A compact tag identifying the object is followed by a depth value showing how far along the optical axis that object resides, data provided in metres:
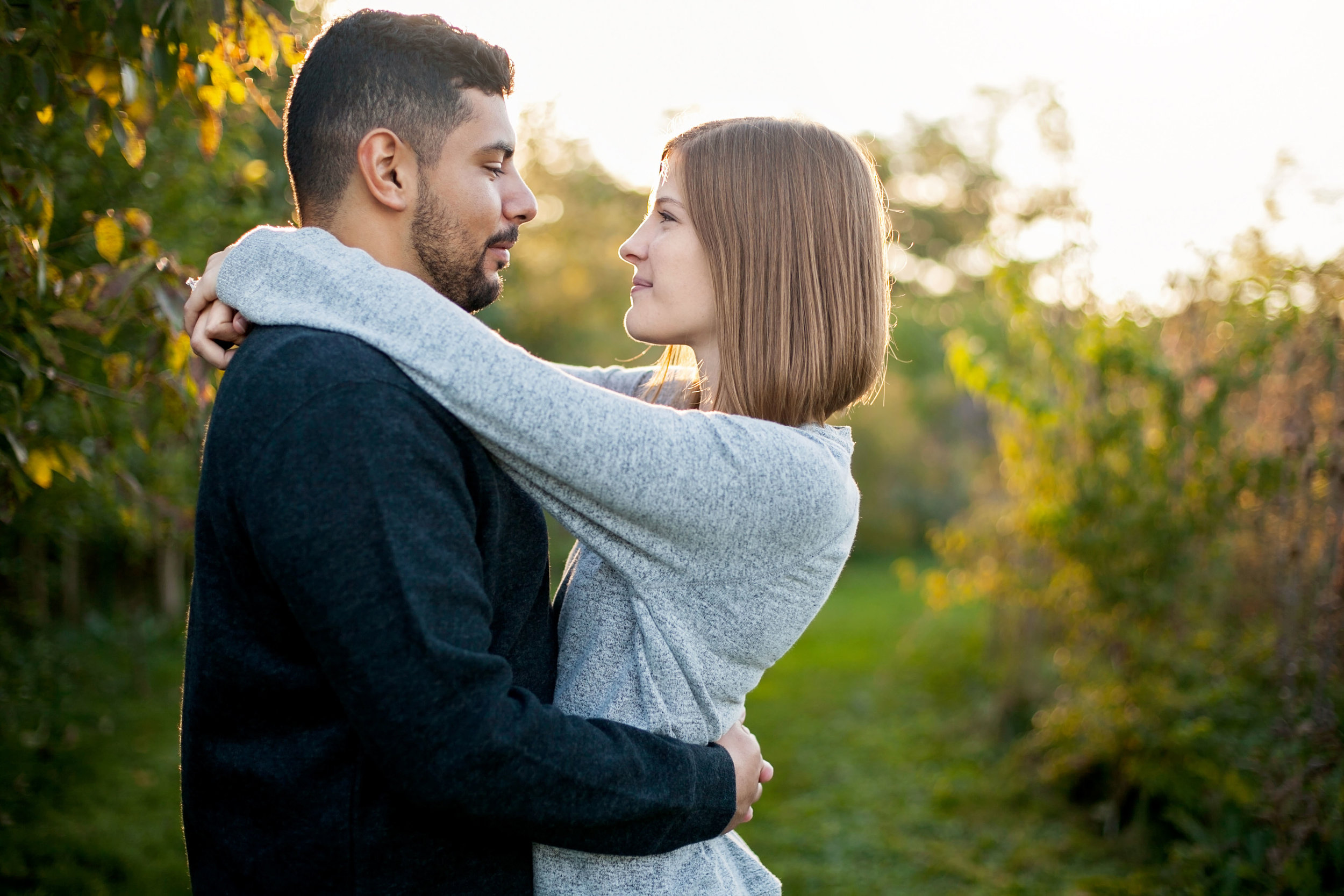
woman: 1.27
